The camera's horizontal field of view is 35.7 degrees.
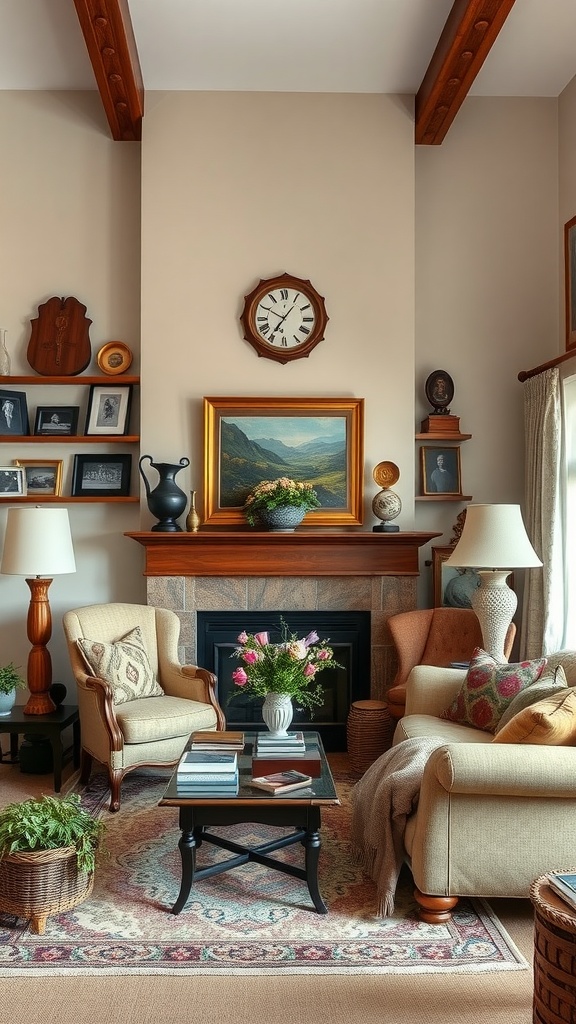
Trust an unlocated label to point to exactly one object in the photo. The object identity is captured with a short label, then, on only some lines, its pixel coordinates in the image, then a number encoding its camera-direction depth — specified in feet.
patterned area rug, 9.13
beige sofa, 9.77
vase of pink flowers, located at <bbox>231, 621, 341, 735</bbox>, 11.93
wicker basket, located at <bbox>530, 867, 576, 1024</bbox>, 7.02
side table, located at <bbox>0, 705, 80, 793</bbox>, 15.31
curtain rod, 16.71
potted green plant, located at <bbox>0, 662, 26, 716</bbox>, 16.08
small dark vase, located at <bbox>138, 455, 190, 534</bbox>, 17.57
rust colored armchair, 16.93
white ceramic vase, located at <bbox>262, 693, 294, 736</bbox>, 12.06
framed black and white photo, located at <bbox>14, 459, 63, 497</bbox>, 18.72
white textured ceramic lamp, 14.32
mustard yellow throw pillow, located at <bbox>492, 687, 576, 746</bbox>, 10.05
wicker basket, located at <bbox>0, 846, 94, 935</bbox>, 9.85
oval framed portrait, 18.79
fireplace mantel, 17.74
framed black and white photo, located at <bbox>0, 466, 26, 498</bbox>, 18.35
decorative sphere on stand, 17.76
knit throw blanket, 10.41
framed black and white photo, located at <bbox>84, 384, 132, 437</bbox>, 18.70
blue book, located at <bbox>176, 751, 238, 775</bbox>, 10.50
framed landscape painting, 18.17
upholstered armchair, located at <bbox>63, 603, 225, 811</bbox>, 14.44
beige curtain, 17.03
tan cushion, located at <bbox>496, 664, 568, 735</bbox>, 11.55
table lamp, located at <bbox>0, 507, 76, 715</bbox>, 16.19
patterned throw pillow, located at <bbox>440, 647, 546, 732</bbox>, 12.55
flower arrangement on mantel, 17.30
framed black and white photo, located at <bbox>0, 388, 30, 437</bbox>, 18.53
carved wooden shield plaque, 18.70
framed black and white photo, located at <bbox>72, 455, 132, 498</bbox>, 18.71
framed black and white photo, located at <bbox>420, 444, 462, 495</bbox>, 18.90
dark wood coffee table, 10.16
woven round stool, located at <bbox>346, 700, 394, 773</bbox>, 16.24
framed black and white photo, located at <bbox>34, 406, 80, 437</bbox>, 18.72
